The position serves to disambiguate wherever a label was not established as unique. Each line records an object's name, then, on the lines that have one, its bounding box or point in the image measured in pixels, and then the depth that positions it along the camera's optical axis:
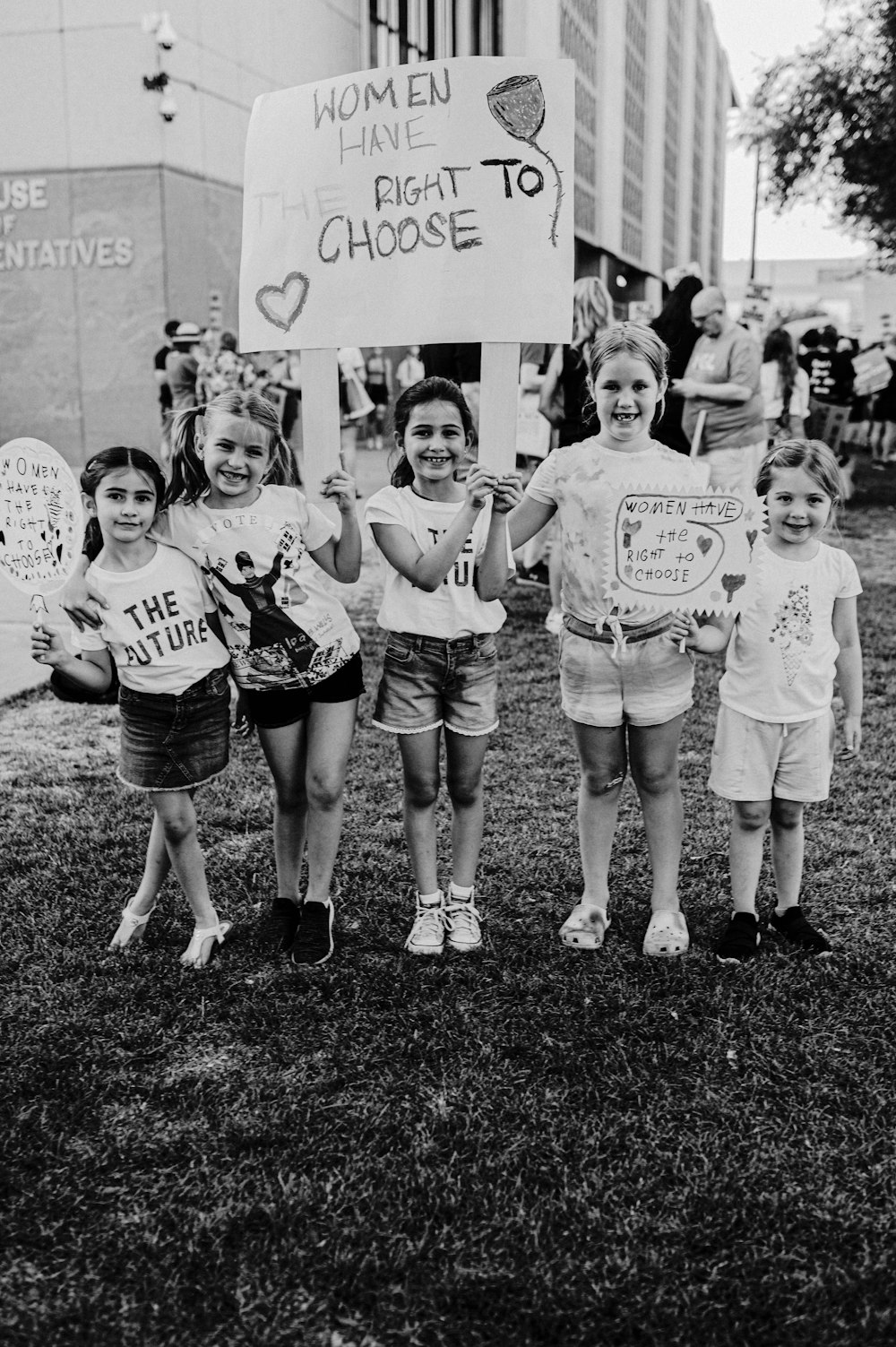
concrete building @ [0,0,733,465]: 13.95
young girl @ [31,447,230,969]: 2.80
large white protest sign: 2.84
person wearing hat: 10.17
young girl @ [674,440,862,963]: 2.95
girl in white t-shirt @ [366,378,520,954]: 2.88
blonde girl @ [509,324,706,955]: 2.88
